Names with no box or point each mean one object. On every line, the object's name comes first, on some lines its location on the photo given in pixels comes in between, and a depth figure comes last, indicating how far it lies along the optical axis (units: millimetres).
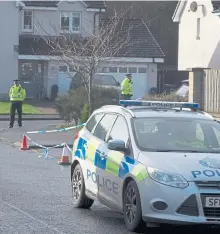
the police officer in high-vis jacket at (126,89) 30031
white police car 9008
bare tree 26062
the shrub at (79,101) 27047
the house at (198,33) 43966
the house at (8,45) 46312
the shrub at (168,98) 26531
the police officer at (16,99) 28344
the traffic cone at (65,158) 17391
